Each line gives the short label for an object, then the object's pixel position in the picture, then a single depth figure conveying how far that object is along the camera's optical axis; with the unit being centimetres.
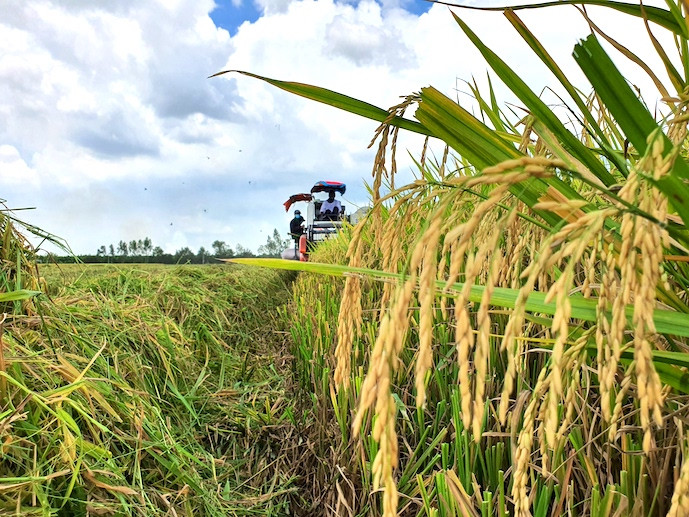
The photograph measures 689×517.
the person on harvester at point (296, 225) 1551
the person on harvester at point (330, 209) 1463
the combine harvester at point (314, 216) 1254
